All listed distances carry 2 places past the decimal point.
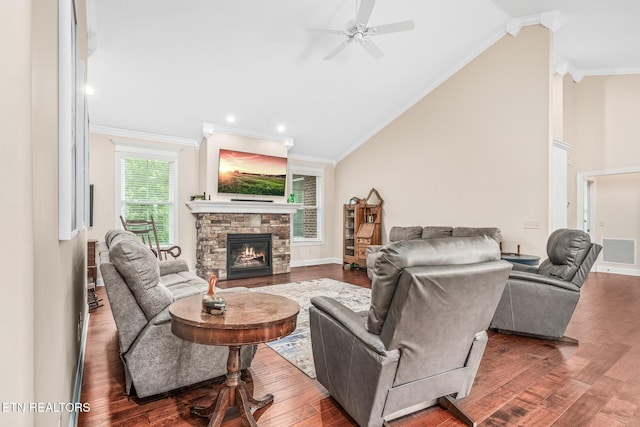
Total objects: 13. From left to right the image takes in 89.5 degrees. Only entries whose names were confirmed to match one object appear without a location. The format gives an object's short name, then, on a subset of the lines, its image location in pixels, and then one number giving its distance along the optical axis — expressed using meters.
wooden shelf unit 7.20
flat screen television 6.23
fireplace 6.31
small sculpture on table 1.77
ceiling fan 3.65
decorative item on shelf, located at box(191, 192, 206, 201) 6.08
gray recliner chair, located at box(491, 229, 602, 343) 3.12
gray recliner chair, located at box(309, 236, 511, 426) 1.59
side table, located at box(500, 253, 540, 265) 4.35
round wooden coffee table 1.62
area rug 2.83
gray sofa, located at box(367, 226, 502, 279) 5.18
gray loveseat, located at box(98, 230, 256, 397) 2.04
